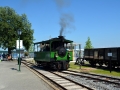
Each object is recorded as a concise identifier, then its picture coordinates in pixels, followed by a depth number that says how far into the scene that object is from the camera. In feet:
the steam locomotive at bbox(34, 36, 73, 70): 38.43
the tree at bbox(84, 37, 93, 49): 123.69
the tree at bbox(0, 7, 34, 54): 84.46
